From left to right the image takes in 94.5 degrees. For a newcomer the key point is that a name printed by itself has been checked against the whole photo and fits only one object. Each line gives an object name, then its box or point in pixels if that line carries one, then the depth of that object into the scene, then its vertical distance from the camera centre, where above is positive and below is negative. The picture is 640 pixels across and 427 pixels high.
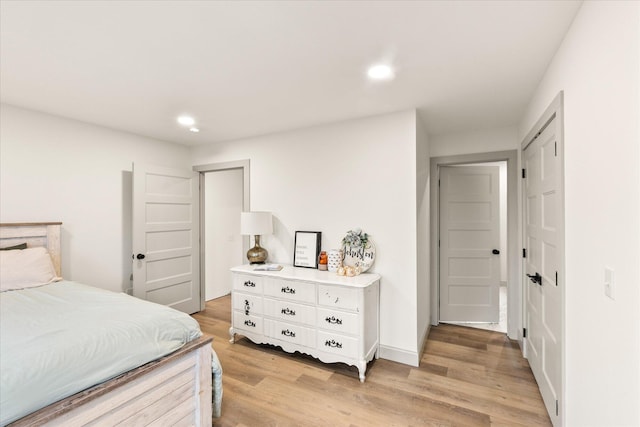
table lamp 3.32 -0.15
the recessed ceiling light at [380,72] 2.02 +1.00
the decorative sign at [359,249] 2.96 -0.36
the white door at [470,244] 3.85 -0.40
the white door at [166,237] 3.55 -0.29
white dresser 2.59 -0.94
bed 1.24 -0.72
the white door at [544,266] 1.87 -0.40
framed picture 3.27 -0.39
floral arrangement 2.96 -0.25
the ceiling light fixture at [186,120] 3.11 +1.01
